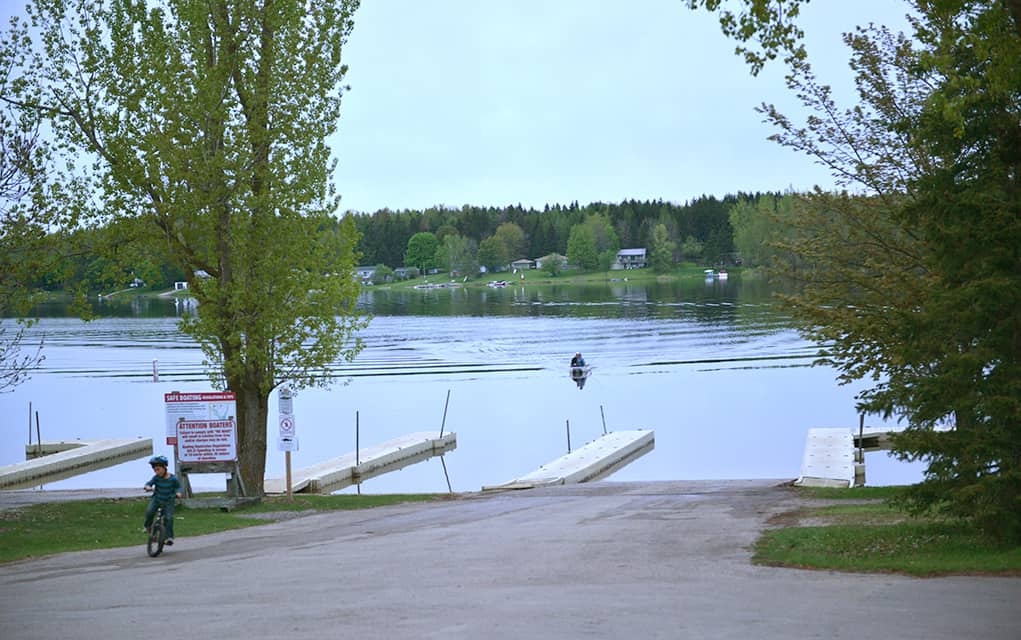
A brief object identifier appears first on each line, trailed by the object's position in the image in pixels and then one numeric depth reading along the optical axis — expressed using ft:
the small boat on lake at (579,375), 211.61
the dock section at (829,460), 97.56
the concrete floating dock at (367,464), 112.98
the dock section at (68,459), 123.03
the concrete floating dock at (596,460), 108.88
